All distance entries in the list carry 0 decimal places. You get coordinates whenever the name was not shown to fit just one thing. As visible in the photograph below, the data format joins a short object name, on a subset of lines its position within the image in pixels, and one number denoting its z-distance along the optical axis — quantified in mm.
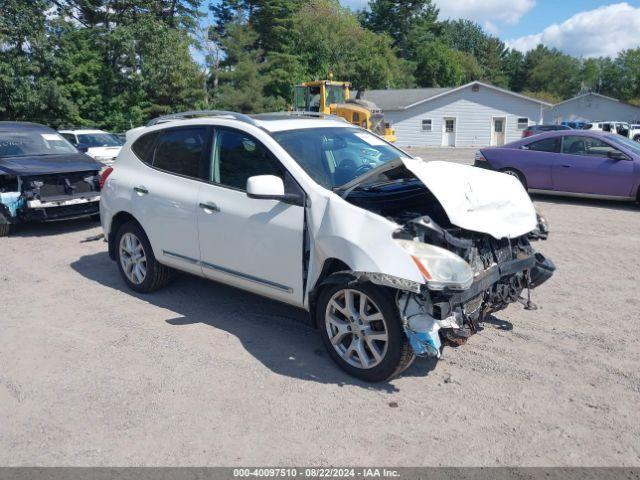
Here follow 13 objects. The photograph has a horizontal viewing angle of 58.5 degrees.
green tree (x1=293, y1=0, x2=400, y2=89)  49062
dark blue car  9016
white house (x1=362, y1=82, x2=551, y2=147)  42344
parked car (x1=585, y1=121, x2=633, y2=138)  35625
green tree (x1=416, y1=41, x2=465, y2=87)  65312
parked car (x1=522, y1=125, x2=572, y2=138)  29878
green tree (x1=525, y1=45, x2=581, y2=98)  83438
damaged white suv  3805
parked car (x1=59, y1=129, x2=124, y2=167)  15893
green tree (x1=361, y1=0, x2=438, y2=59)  70062
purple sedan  10656
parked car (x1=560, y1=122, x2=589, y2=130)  37369
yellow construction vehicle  23717
